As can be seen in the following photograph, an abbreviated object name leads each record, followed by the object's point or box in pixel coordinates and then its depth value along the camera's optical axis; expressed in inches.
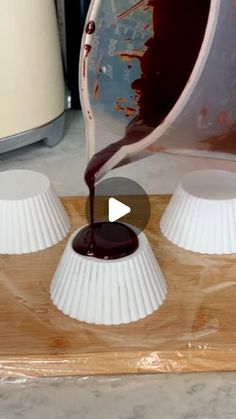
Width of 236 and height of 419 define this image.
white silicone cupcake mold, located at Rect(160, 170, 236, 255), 32.8
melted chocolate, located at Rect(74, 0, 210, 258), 30.1
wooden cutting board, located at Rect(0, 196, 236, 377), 26.9
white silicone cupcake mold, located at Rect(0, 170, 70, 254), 33.1
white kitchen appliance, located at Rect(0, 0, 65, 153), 39.6
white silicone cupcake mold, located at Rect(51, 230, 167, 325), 29.0
